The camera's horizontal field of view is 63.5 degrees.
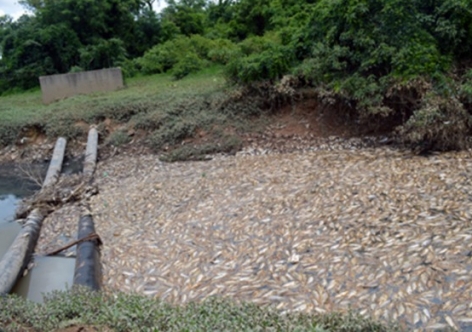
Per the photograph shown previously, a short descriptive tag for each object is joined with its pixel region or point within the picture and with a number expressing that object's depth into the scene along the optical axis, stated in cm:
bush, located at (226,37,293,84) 882
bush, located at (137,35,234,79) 1598
